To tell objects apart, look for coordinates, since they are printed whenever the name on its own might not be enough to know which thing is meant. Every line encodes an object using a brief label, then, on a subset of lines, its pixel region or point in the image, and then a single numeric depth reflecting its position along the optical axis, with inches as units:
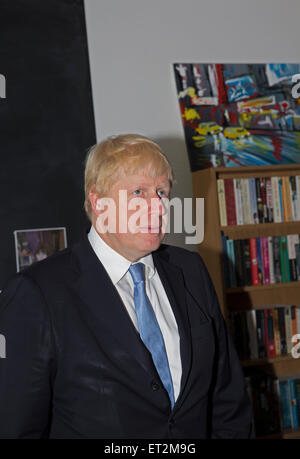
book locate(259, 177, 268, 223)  123.5
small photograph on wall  115.9
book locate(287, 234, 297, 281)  125.7
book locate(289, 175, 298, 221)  125.8
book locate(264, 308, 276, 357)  124.2
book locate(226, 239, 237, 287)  121.3
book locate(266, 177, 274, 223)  123.9
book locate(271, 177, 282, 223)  124.3
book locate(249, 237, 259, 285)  123.4
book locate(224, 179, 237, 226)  120.9
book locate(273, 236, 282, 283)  125.0
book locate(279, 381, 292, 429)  125.6
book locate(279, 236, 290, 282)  125.3
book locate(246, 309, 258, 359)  123.0
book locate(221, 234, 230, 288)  120.6
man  56.2
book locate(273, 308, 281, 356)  124.6
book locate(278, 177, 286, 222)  124.8
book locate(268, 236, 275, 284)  124.6
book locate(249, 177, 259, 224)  122.6
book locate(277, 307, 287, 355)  125.0
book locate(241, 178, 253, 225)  122.0
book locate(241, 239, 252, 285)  122.7
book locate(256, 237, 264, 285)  123.8
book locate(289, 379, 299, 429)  126.2
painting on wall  129.8
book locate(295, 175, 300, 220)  126.1
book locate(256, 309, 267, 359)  123.4
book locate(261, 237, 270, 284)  124.3
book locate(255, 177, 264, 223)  123.1
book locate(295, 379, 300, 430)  126.6
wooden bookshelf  119.4
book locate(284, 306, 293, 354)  125.3
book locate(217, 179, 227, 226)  120.5
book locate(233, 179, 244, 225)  121.4
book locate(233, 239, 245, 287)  122.1
